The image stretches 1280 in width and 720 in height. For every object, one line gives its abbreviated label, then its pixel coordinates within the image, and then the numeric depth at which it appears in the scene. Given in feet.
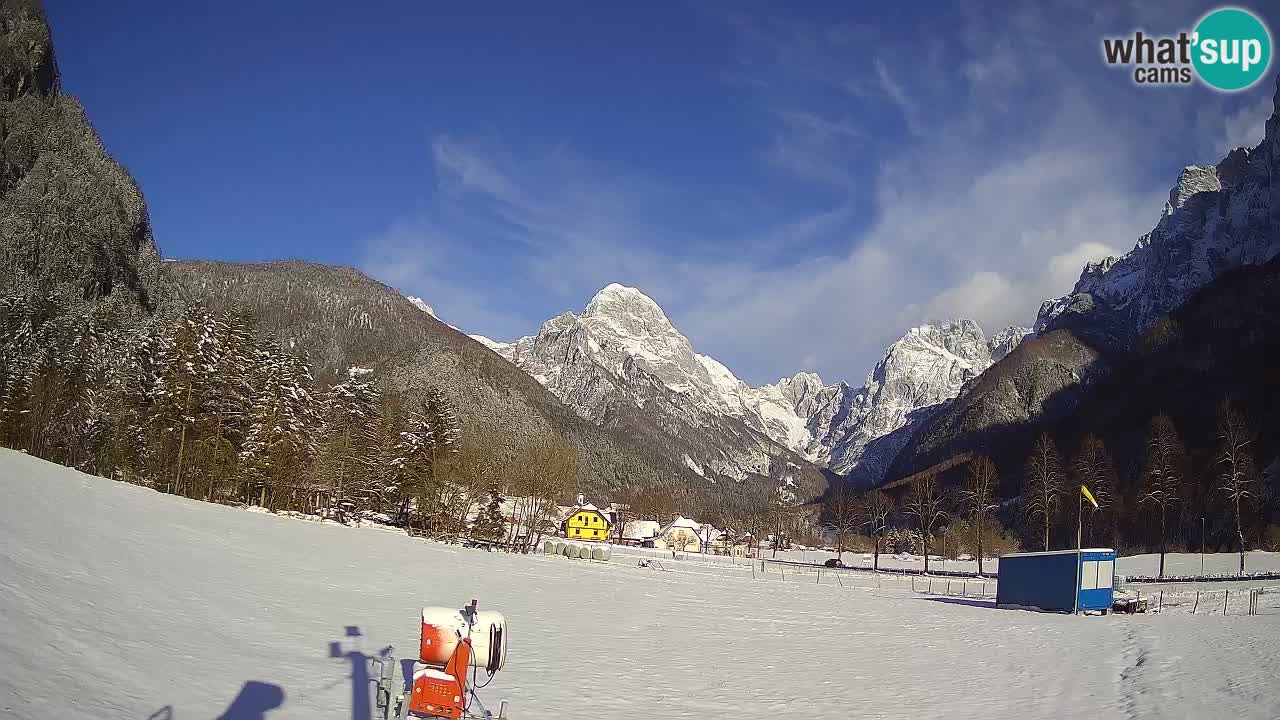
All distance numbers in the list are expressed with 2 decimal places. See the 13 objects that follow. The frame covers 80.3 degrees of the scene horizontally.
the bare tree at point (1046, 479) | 270.05
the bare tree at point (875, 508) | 434.22
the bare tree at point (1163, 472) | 220.02
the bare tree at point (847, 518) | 376.68
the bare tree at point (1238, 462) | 186.82
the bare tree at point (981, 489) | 258.98
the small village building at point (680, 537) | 484.74
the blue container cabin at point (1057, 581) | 131.54
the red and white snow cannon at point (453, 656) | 40.01
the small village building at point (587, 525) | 481.87
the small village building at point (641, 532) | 505.66
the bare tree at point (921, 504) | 299.46
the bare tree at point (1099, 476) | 291.44
